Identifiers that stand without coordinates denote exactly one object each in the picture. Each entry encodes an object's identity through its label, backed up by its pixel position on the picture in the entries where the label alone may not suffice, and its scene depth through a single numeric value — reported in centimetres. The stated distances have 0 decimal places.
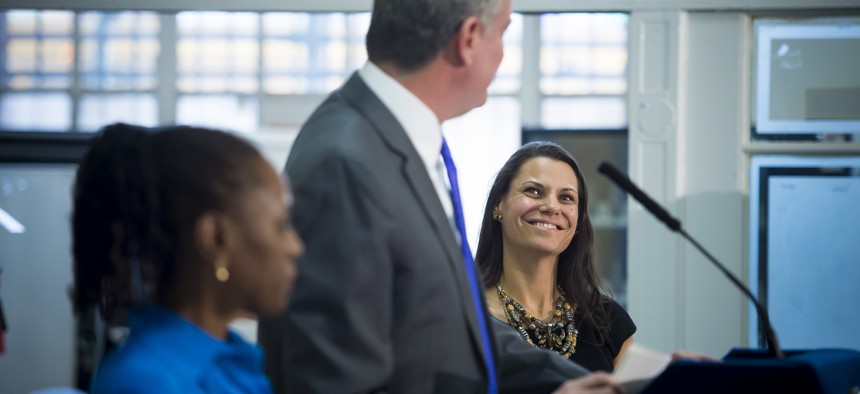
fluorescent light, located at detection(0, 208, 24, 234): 727
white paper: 282
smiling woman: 348
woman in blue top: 245
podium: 273
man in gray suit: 268
